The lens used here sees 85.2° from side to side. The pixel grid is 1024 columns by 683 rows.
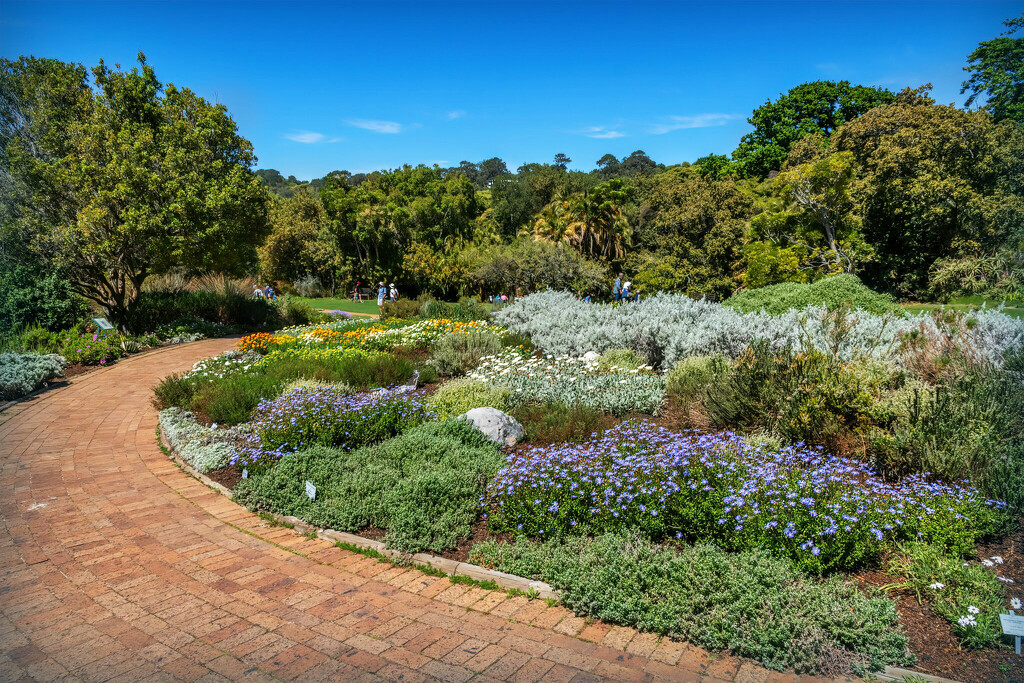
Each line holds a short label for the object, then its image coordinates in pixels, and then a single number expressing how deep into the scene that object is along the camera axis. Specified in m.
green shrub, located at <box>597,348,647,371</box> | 8.31
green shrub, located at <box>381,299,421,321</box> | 16.57
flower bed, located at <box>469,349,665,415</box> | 6.58
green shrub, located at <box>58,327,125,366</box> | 11.83
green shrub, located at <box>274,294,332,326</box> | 19.27
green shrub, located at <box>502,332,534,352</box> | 10.26
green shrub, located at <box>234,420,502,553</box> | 4.38
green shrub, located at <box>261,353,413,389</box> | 8.21
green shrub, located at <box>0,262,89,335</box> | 12.23
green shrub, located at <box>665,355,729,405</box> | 6.30
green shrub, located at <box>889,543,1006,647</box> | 2.88
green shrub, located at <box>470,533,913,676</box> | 2.83
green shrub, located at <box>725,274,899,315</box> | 10.34
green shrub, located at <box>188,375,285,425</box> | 7.26
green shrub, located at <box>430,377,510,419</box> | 6.88
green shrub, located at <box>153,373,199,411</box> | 8.24
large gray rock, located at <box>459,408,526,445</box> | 5.91
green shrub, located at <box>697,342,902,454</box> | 4.97
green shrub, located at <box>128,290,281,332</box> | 16.59
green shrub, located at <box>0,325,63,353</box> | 11.34
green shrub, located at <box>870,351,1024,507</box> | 4.10
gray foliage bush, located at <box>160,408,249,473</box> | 6.13
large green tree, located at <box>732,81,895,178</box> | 35.34
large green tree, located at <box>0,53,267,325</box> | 13.68
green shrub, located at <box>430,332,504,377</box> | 9.27
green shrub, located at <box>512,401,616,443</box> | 5.79
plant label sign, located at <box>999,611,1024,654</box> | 2.66
